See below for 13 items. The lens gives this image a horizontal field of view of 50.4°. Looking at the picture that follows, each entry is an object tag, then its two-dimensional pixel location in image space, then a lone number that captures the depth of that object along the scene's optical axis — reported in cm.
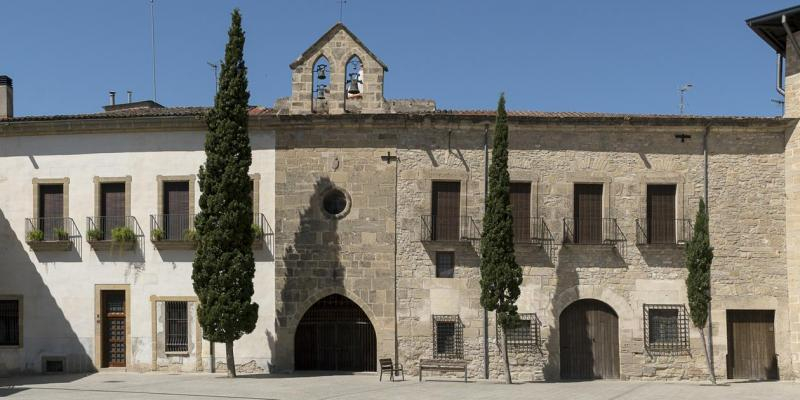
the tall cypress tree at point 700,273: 2022
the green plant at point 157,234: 2169
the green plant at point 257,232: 2126
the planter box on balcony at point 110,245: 2188
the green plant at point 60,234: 2206
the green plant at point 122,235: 2168
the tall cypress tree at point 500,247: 1997
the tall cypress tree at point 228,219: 1986
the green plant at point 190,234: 2148
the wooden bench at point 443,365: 2042
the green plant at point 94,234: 2191
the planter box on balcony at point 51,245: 2202
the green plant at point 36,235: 2203
